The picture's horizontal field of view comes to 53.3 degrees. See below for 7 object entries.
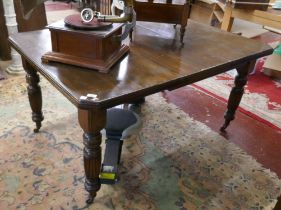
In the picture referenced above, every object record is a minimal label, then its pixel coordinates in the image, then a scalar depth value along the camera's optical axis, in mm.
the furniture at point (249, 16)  2018
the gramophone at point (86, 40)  978
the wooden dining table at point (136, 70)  894
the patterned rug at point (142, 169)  1217
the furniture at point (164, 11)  1285
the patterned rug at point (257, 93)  1937
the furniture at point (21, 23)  2342
